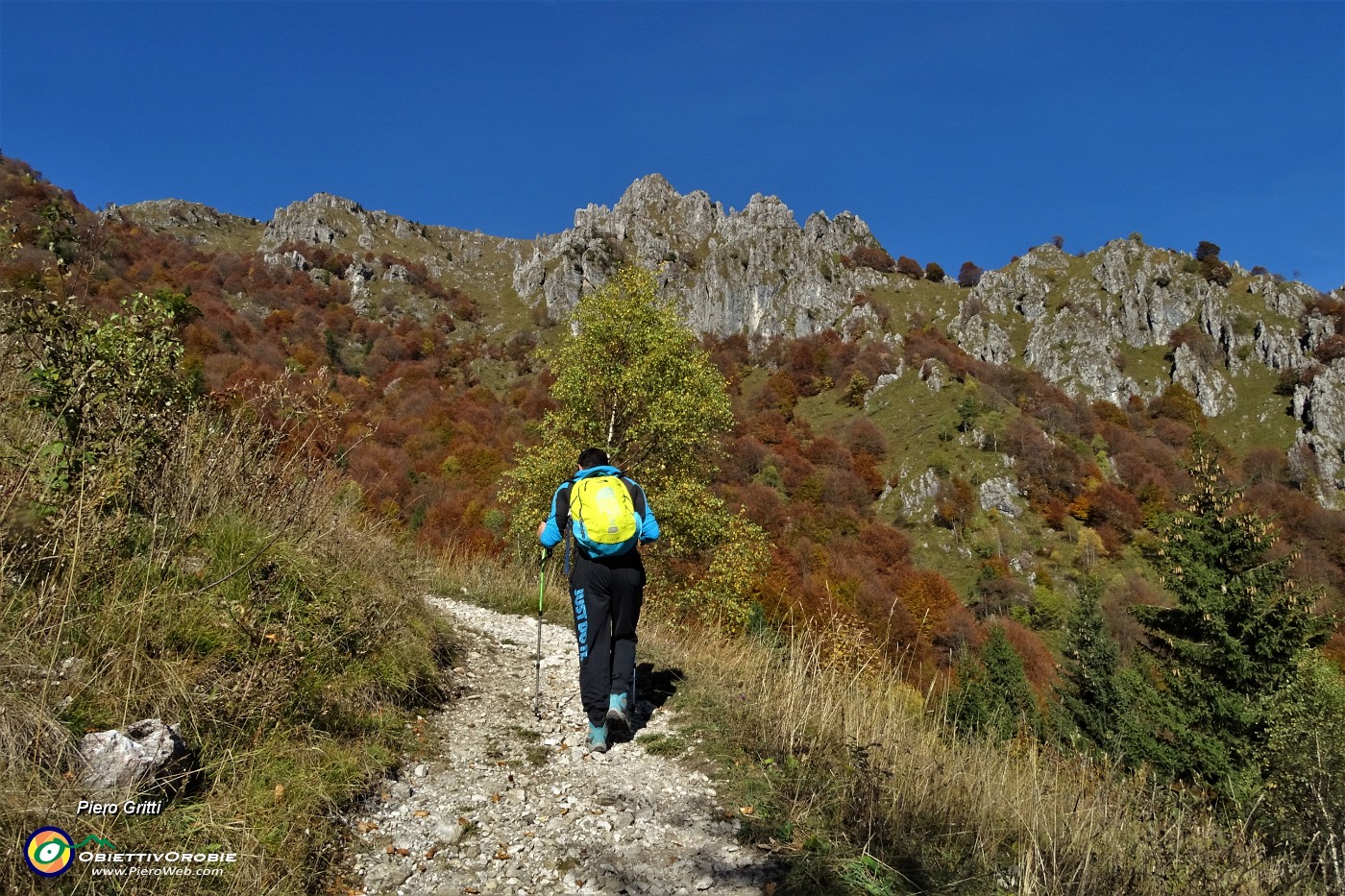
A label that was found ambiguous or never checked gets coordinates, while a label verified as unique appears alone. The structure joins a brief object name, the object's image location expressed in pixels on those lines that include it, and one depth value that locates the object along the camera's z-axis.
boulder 2.77
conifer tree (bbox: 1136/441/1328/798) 16.95
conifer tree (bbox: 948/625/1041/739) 29.55
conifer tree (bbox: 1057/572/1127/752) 26.72
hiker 4.96
